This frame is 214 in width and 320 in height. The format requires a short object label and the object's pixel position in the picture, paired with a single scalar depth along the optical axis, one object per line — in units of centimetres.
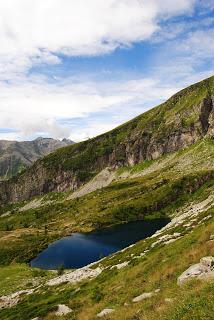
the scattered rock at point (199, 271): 3152
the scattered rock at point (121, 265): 5692
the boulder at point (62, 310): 4220
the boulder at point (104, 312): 3372
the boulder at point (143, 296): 3310
